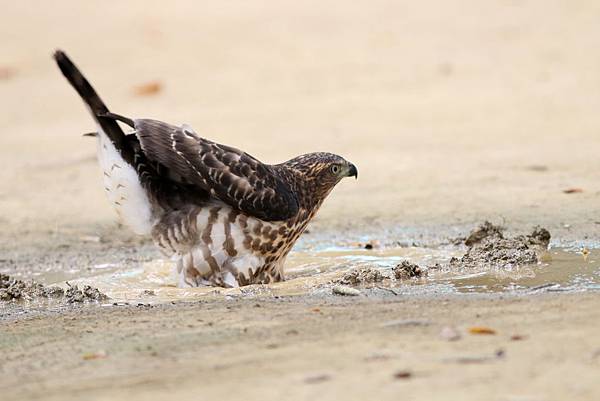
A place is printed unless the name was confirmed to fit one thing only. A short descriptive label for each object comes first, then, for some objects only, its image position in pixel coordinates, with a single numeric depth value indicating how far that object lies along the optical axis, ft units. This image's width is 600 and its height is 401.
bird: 46.55
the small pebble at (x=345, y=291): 40.65
